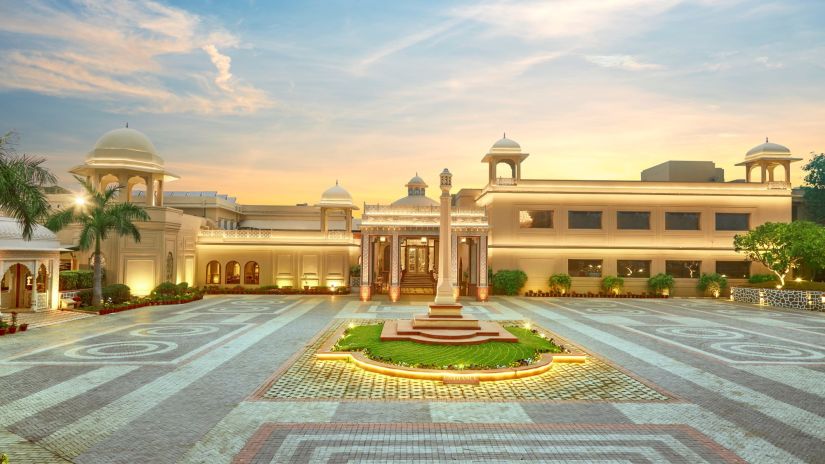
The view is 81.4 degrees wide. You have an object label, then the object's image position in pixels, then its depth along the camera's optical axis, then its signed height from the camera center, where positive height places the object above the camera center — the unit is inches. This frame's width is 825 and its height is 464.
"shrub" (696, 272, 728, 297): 1409.9 -68.7
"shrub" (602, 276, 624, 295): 1409.9 -74.2
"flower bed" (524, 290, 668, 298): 1408.7 -106.0
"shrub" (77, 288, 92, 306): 1032.8 -92.3
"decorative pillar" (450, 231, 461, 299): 1318.9 -1.7
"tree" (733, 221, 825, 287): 1188.5 +38.5
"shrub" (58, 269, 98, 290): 1058.1 -56.9
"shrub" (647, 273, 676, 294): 1405.0 -69.8
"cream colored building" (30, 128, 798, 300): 1451.8 +66.1
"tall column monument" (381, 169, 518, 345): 642.2 -96.0
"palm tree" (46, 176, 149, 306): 983.6 +75.0
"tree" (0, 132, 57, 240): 619.8 +89.2
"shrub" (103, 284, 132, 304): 1068.4 -86.4
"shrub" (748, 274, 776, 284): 1389.0 -52.3
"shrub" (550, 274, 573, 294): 1408.7 -70.0
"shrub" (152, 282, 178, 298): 1181.1 -84.6
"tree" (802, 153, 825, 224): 1700.3 +261.0
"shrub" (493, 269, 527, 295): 1409.9 -65.3
